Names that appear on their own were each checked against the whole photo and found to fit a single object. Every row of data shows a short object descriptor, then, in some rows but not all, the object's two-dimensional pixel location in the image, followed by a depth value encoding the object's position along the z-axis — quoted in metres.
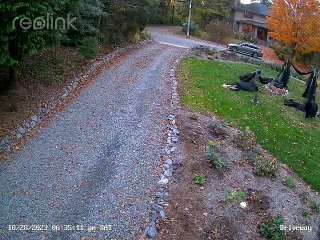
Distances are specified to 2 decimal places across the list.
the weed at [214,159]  11.04
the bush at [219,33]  46.07
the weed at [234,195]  9.64
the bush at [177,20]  55.34
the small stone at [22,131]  11.60
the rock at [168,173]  10.09
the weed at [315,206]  10.31
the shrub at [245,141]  13.07
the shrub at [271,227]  8.59
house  61.03
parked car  37.47
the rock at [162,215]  8.32
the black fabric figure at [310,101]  18.64
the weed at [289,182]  11.30
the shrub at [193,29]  47.38
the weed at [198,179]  9.99
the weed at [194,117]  14.36
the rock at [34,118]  12.48
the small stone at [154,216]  8.20
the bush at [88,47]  19.32
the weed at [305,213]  9.87
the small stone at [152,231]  7.72
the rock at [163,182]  9.68
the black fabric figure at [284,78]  22.77
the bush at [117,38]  24.98
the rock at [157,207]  8.56
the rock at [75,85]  16.25
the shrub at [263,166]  11.55
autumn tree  24.94
